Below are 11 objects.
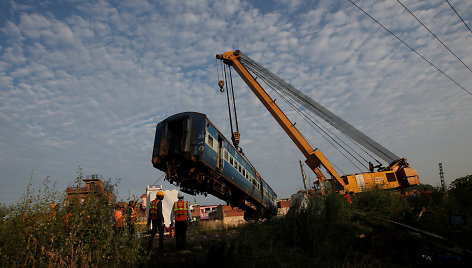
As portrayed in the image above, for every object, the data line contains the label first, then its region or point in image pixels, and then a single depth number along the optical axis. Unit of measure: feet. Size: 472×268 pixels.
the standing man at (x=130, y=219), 19.67
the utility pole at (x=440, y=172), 106.99
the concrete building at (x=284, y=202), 136.72
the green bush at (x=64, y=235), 14.40
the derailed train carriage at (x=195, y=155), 29.09
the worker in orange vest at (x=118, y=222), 18.96
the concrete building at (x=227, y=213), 100.27
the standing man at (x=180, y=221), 23.49
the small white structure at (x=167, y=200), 64.99
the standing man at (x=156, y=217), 24.88
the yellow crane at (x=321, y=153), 52.90
